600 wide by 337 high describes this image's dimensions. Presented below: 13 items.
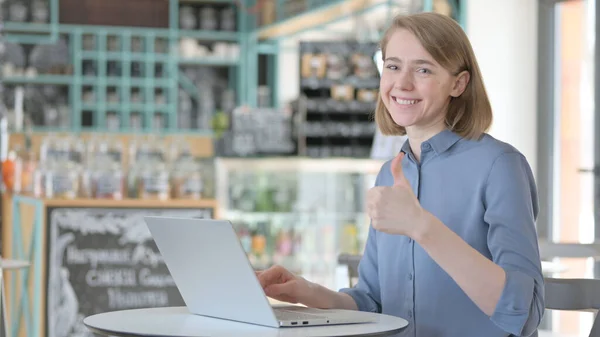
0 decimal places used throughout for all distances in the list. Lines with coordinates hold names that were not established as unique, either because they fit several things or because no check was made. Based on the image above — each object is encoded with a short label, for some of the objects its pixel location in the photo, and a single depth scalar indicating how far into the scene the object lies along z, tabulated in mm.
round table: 1499
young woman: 1610
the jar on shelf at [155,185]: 5387
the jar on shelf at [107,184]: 5344
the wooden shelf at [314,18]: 8406
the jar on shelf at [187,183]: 5449
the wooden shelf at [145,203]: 5195
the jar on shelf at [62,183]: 5352
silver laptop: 1537
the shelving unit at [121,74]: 11469
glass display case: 5762
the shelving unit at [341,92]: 6297
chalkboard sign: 5105
